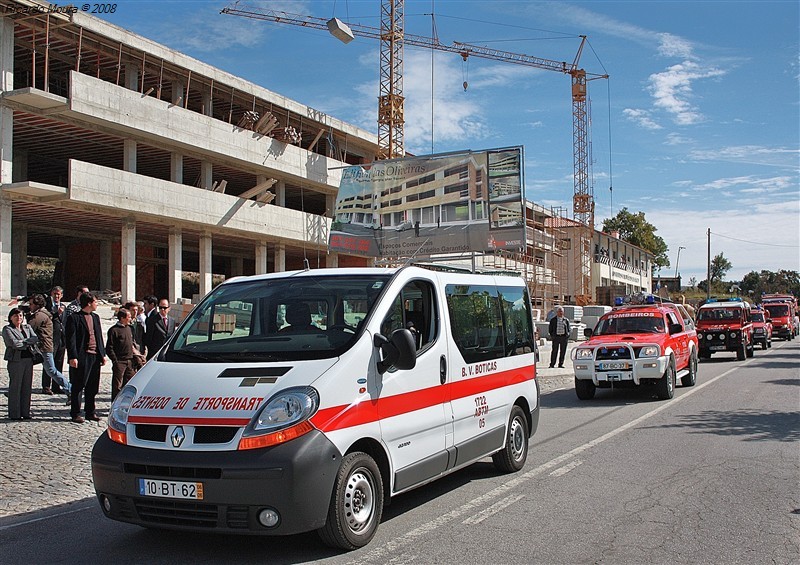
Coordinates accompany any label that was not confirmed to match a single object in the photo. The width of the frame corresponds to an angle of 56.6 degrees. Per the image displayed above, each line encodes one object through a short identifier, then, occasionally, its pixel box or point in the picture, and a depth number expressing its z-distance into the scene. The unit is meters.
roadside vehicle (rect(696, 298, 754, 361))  25.30
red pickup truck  13.95
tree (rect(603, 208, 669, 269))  104.06
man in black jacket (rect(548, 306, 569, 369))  21.52
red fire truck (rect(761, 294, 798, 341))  42.41
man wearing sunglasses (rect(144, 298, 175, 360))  12.15
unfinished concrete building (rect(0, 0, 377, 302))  29.81
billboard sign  30.17
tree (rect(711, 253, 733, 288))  123.15
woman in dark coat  11.13
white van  4.77
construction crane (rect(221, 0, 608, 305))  54.89
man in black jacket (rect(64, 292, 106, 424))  10.95
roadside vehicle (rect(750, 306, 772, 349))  31.67
